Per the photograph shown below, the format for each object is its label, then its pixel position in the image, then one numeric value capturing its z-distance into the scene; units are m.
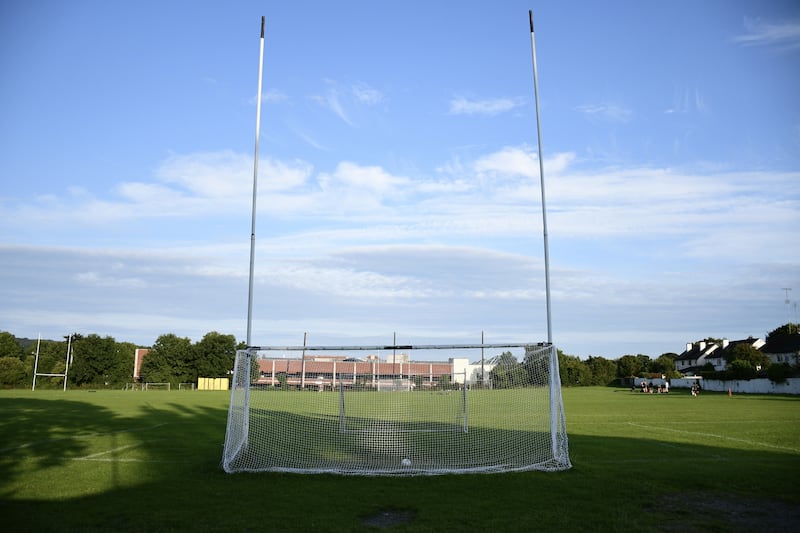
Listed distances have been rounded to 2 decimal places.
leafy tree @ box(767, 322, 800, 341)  90.06
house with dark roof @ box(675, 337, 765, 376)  95.20
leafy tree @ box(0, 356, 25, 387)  68.00
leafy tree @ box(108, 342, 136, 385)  78.25
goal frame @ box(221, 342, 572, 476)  11.23
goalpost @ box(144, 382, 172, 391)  72.25
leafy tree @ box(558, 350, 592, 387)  79.56
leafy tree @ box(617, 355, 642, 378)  89.00
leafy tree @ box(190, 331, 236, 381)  79.25
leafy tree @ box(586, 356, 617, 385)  89.57
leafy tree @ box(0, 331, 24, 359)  77.44
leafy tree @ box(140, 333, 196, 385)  78.62
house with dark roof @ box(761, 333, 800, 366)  74.91
